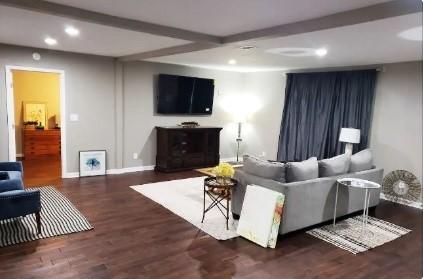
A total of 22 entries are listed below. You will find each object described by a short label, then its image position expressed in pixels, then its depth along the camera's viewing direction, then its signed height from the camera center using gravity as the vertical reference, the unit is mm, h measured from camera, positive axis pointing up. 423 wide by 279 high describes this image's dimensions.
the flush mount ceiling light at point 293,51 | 4337 +905
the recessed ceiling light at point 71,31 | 3656 +915
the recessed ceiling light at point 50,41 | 4506 +963
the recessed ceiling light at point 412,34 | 3031 +853
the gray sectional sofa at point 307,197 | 3562 -1008
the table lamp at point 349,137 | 5477 -357
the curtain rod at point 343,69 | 5410 +906
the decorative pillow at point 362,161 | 4426 -631
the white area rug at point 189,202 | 3828 -1362
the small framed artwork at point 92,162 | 6125 -1063
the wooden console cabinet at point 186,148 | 6707 -809
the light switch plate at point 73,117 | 5969 -180
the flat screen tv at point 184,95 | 6891 +368
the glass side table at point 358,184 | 3762 -812
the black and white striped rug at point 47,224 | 3455 -1397
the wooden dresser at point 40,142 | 7785 -906
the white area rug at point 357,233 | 3539 -1408
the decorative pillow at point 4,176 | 4086 -910
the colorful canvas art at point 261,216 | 3406 -1125
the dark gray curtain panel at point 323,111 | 5672 +90
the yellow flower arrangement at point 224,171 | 3809 -701
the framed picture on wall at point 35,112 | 7965 -149
